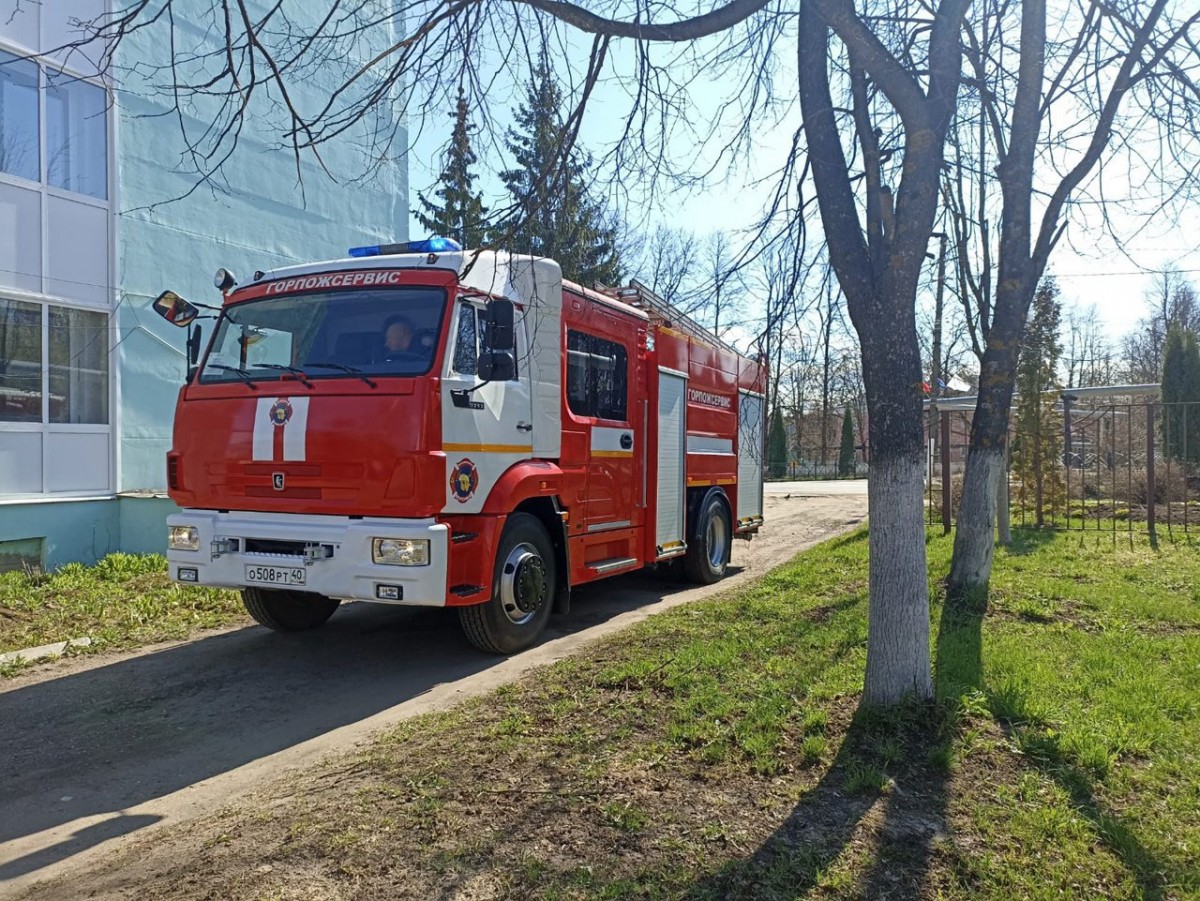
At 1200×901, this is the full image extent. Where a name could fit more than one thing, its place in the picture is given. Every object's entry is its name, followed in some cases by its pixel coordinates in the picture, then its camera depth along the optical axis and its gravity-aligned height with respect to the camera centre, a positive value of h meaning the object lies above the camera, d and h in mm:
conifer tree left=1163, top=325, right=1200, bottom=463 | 24422 +2380
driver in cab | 5973 +807
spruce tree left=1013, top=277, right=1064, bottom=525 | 13766 +331
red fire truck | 5684 +68
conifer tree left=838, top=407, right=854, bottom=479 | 46059 -56
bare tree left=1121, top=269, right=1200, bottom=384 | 31148 +5002
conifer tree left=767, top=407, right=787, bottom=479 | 43100 -144
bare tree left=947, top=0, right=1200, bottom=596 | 5645 +2214
